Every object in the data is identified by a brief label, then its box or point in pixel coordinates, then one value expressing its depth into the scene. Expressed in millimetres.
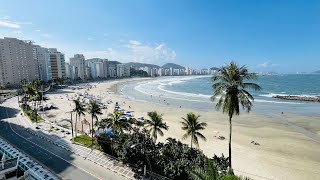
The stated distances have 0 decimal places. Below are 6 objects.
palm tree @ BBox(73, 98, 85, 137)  33641
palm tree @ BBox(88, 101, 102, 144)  30625
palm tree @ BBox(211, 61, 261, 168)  16375
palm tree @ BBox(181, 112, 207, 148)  23156
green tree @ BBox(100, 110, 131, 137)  23703
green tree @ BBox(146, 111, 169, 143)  24125
